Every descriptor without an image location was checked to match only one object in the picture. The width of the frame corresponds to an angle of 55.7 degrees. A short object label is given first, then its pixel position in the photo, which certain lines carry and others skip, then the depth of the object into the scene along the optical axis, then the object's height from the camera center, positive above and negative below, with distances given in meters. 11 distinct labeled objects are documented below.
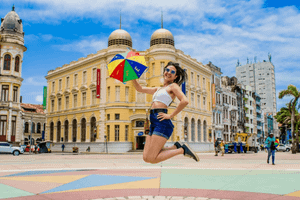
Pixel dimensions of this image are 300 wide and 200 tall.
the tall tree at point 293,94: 33.44 +4.15
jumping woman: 4.62 +0.01
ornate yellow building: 41.50 +4.05
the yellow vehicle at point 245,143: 37.34 -1.93
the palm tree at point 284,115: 43.25 +2.41
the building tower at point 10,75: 42.16 +8.02
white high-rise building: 113.66 +19.65
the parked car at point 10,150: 31.24 -2.35
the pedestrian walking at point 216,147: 27.70 -1.79
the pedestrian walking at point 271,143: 14.52 -0.72
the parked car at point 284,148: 51.66 -3.44
